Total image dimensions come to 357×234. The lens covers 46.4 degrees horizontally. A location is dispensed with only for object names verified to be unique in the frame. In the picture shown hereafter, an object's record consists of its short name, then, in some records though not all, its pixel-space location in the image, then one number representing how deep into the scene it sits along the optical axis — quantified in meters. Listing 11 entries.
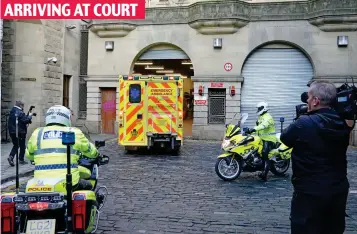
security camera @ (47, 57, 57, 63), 19.88
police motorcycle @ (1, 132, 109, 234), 4.39
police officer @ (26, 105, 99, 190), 4.76
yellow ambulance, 14.56
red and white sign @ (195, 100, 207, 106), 20.50
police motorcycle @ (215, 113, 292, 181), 9.87
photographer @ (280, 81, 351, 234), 3.66
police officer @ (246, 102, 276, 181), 10.00
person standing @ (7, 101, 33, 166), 11.88
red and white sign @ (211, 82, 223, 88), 20.25
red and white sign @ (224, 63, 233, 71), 20.23
